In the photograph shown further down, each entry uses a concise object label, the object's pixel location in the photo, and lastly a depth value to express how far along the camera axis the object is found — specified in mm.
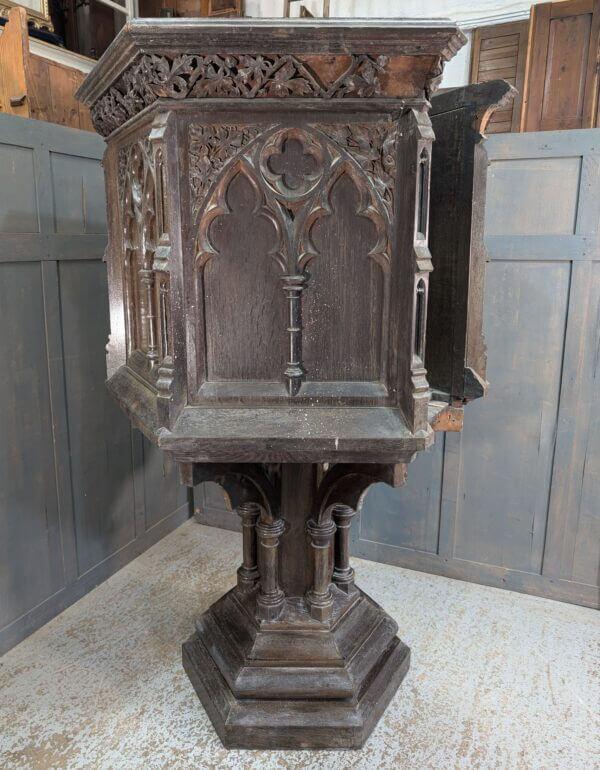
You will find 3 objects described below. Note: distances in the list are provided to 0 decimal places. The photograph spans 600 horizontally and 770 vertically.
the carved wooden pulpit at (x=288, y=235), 1129
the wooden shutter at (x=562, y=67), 2531
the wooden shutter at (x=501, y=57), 3021
